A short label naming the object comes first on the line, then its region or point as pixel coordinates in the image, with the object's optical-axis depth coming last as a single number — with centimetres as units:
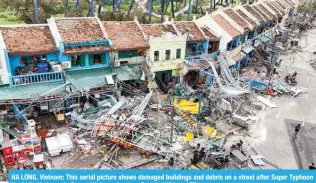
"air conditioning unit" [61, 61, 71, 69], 2883
